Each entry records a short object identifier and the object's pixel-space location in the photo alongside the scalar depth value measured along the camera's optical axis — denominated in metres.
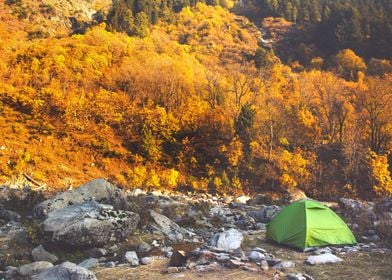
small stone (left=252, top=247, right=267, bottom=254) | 10.60
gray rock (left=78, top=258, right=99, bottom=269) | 9.52
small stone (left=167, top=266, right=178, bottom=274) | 8.88
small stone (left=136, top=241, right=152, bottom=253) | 10.82
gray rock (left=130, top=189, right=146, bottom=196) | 24.79
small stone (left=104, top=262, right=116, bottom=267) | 9.58
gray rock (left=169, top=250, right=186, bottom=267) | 9.34
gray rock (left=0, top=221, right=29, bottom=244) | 11.19
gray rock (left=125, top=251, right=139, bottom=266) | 9.68
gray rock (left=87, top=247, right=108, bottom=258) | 10.48
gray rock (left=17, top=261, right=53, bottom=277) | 8.43
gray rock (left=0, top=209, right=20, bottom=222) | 14.15
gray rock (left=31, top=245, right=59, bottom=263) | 9.88
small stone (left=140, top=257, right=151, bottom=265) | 9.70
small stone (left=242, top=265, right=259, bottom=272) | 8.88
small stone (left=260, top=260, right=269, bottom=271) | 9.03
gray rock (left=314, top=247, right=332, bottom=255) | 10.67
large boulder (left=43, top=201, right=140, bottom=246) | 10.62
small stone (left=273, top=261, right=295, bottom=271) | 9.15
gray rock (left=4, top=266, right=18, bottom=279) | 8.44
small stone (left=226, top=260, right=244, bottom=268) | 9.06
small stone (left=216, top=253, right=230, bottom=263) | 9.33
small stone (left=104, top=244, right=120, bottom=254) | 10.73
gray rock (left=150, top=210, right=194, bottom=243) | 12.36
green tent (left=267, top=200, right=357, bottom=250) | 11.53
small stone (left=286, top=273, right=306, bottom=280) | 8.23
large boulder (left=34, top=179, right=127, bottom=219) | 13.93
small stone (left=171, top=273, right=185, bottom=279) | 8.48
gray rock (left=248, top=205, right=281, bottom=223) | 17.62
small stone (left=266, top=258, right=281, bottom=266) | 9.42
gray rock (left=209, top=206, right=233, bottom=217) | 18.08
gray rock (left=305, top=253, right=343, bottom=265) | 9.73
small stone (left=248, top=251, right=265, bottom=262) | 9.68
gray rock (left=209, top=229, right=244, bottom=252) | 10.63
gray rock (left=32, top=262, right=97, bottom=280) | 7.44
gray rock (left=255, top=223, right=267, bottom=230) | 15.56
